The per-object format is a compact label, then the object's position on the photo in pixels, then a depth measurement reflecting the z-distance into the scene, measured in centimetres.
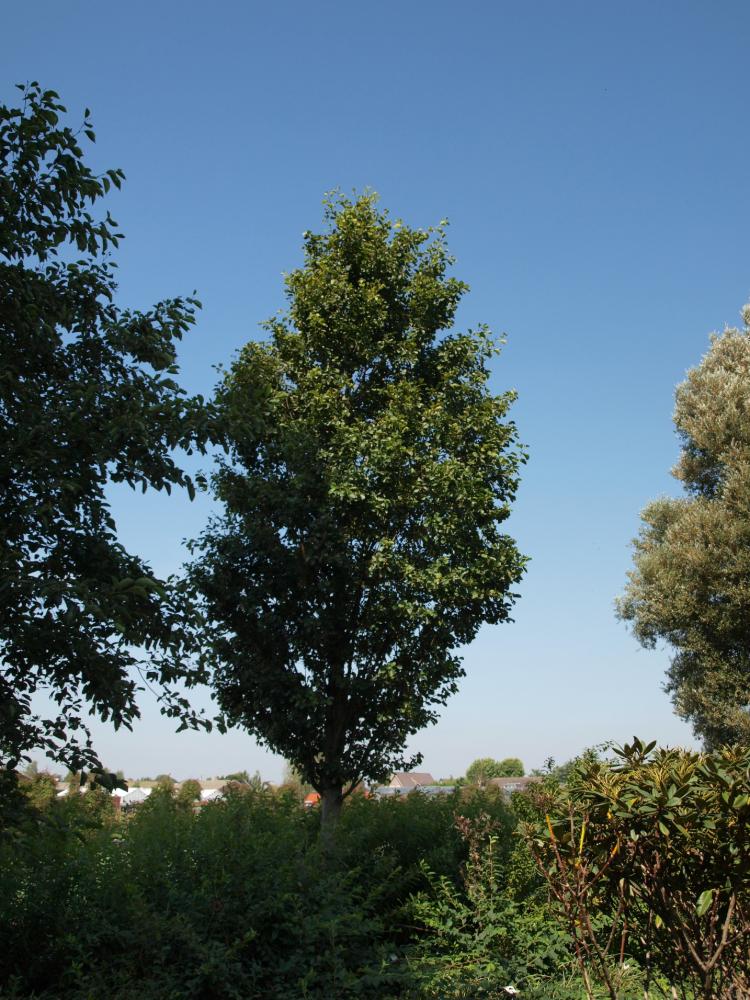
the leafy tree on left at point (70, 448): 752
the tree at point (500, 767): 11338
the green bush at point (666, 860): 558
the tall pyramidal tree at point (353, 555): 1384
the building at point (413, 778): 9962
